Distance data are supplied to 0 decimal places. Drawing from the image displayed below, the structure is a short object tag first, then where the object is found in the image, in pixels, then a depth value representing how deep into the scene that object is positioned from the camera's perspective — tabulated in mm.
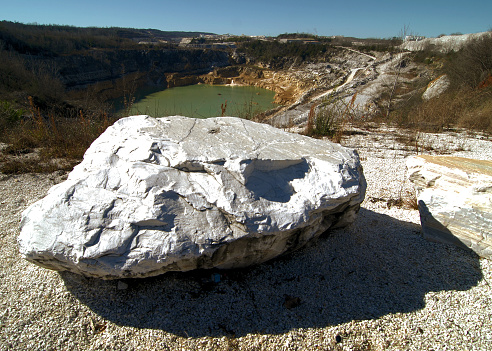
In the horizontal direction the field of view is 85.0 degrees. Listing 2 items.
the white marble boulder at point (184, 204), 1623
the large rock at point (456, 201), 2277
